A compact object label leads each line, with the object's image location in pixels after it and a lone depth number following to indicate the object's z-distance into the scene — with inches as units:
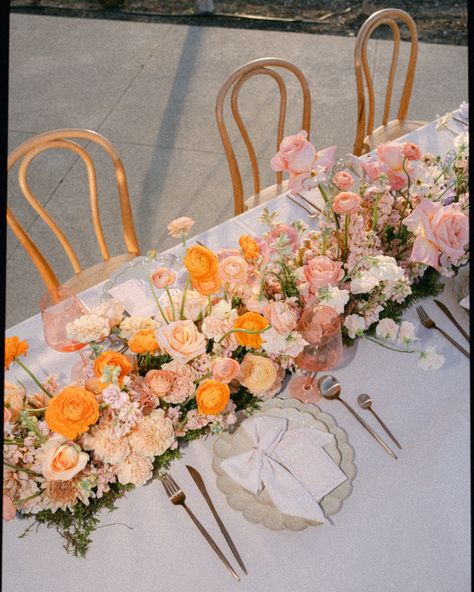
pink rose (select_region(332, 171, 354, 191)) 55.7
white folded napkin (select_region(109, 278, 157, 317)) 62.7
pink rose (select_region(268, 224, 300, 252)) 53.1
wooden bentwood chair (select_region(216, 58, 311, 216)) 80.9
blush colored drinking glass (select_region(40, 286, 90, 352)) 51.4
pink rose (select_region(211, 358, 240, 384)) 46.9
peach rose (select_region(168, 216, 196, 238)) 51.9
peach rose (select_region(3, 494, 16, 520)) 44.4
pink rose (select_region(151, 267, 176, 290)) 49.7
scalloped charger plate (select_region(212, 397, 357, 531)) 48.7
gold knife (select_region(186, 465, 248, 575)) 47.4
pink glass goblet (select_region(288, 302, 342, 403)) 47.1
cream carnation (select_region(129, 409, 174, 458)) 46.8
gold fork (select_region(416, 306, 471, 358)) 59.3
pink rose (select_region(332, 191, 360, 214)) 51.3
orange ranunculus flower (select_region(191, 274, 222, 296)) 46.7
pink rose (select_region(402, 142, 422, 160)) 54.1
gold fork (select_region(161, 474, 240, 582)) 48.1
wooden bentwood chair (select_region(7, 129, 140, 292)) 72.1
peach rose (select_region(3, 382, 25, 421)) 48.8
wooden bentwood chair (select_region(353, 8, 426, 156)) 89.0
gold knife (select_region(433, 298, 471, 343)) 60.2
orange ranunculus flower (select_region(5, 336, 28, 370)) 47.6
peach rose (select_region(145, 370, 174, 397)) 47.8
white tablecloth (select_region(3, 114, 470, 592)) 46.7
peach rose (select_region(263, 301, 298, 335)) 45.2
